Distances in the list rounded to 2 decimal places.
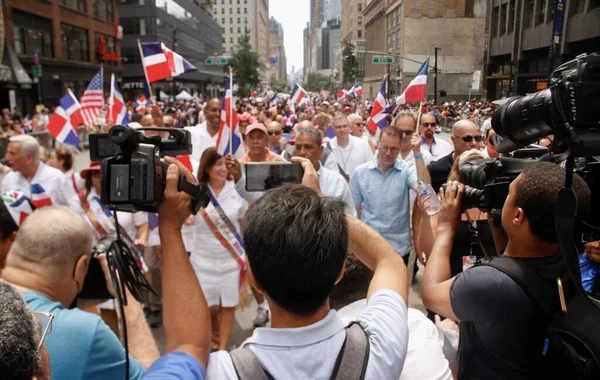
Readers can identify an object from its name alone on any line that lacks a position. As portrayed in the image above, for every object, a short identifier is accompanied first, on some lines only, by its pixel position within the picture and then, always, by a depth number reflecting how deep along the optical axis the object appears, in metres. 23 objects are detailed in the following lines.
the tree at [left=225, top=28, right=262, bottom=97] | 59.19
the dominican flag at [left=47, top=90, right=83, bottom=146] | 8.96
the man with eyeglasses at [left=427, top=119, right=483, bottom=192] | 5.00
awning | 26.17
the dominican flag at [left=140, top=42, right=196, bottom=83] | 8.02
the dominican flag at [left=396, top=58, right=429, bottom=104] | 8.52
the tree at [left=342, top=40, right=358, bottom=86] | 82.38
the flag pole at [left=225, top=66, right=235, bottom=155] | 5.13
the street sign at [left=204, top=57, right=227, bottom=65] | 24.28
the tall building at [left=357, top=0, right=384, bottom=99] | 77.50
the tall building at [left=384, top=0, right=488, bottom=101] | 59.56
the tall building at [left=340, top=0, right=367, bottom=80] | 119.06
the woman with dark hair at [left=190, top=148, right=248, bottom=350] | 4.28
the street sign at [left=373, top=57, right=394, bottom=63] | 24.16
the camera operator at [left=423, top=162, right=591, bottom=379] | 1.72
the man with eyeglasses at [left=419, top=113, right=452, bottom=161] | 6.65
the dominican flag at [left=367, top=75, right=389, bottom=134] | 9.35
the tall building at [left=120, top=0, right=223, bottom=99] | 54.34
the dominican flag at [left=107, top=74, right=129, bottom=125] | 9.03
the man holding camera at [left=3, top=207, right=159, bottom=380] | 1.77
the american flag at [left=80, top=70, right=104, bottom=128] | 9.94
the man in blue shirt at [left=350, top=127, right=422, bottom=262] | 4.36
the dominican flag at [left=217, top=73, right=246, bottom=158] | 5.24
